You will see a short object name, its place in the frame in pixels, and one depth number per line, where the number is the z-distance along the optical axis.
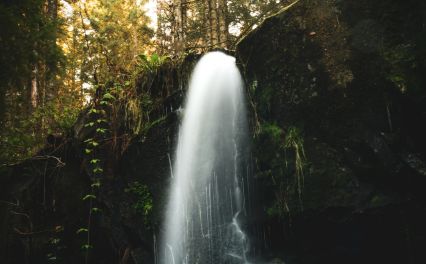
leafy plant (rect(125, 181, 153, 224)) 5.95
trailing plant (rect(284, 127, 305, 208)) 4.87
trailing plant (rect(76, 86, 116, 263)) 6.27
